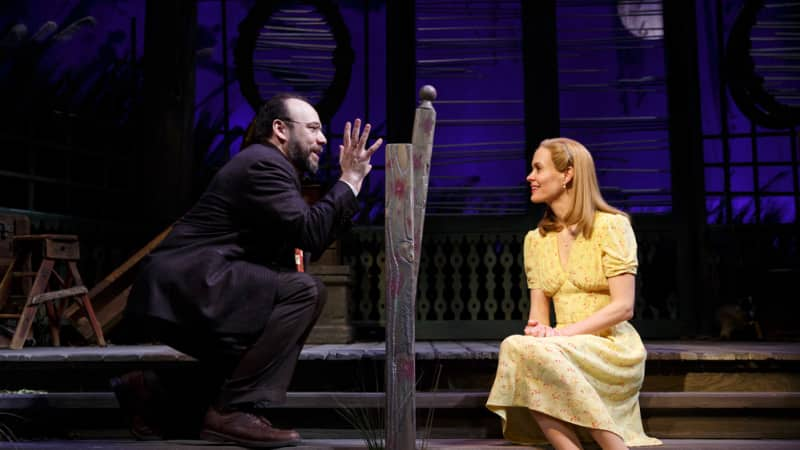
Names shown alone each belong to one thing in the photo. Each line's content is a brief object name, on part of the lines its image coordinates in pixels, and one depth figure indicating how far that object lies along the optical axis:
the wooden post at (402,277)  3.12
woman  3.07
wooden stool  5.56
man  2.95
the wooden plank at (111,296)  5.99
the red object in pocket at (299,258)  3.55
